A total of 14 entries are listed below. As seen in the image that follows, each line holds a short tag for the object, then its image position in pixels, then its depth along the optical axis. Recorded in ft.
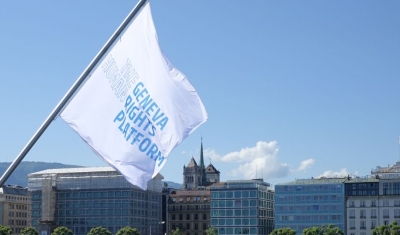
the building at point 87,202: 504.02
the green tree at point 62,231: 473.75
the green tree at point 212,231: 485.97
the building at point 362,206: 444.55
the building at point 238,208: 480.23
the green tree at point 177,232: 506.89
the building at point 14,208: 594.24
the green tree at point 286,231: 428.56
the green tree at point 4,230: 461.66
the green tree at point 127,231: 457.43
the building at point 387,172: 460.96
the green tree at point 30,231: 491.72
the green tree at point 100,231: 476.95
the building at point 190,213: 558.97
